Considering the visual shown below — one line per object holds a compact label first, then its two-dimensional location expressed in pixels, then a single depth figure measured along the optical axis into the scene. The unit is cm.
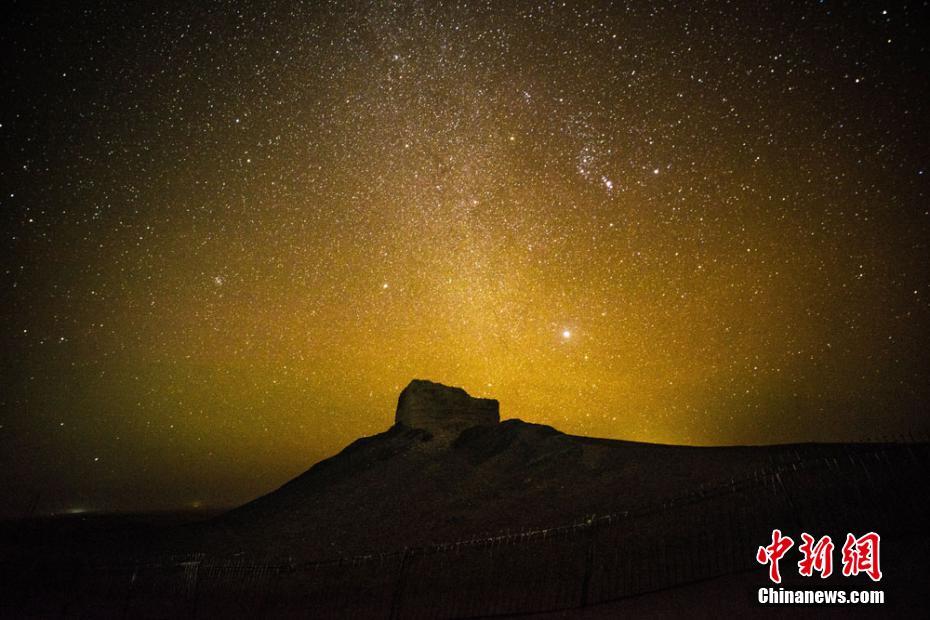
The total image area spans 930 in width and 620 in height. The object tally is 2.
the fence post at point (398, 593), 1570
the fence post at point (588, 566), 1381
